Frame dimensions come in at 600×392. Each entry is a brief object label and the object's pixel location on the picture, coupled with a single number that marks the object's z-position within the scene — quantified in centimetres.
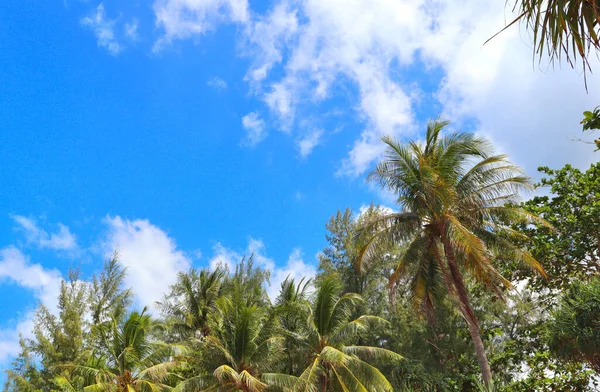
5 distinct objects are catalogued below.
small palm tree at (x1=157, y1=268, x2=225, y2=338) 2719
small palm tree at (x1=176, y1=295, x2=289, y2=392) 1823
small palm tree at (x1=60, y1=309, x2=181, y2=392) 1941
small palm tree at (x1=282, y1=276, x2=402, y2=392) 1828
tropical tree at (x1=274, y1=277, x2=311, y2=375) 2120
